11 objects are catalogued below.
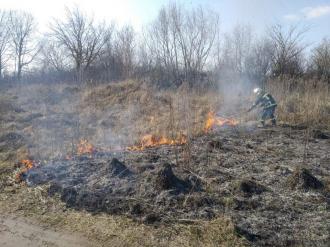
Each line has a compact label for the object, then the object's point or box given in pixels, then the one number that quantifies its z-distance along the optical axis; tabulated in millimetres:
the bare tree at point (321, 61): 23091
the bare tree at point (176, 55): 31312
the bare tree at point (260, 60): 32456
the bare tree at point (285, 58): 26848
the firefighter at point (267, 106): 11789
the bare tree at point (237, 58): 33112
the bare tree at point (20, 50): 47816
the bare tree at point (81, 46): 43062
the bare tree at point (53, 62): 47000
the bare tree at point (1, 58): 47125
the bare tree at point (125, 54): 30867
